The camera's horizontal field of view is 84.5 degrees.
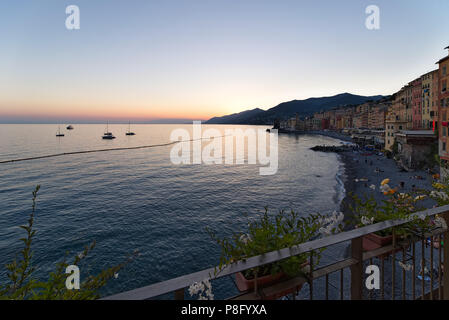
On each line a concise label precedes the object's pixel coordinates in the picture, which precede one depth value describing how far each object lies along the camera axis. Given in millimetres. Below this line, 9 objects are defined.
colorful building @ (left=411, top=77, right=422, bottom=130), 52306
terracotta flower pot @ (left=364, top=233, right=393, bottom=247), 2973
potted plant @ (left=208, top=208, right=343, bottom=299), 2186
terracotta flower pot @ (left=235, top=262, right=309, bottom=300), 2152
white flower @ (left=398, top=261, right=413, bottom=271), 2853
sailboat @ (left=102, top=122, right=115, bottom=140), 147875
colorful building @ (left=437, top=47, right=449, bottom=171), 24156
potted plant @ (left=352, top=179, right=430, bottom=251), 2957
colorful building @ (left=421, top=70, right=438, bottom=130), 44469
